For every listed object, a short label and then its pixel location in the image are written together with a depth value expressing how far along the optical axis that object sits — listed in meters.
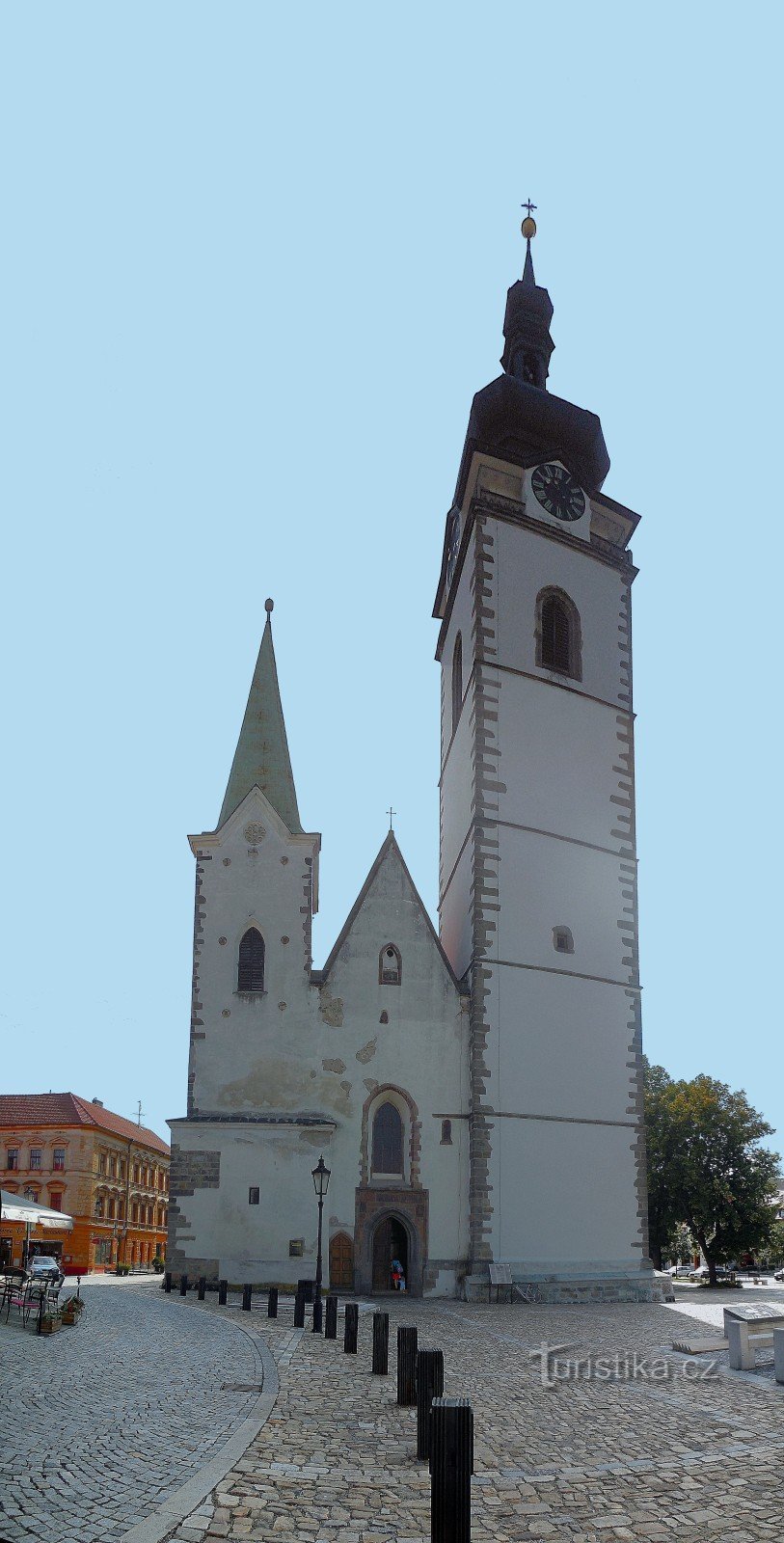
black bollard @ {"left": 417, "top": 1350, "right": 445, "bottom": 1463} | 9.83
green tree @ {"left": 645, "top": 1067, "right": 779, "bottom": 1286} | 40.59
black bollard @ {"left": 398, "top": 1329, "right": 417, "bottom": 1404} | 11.62
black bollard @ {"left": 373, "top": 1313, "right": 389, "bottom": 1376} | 13.65
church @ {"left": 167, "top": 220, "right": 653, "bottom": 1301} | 28.41
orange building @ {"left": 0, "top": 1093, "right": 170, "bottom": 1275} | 55.91
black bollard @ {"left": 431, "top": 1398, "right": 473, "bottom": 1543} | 6.32
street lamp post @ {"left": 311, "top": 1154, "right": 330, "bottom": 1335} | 22.05
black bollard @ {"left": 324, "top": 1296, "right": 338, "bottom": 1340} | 17.76
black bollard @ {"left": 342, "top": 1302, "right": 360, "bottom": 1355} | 15.59
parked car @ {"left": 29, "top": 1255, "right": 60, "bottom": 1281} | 33.36
